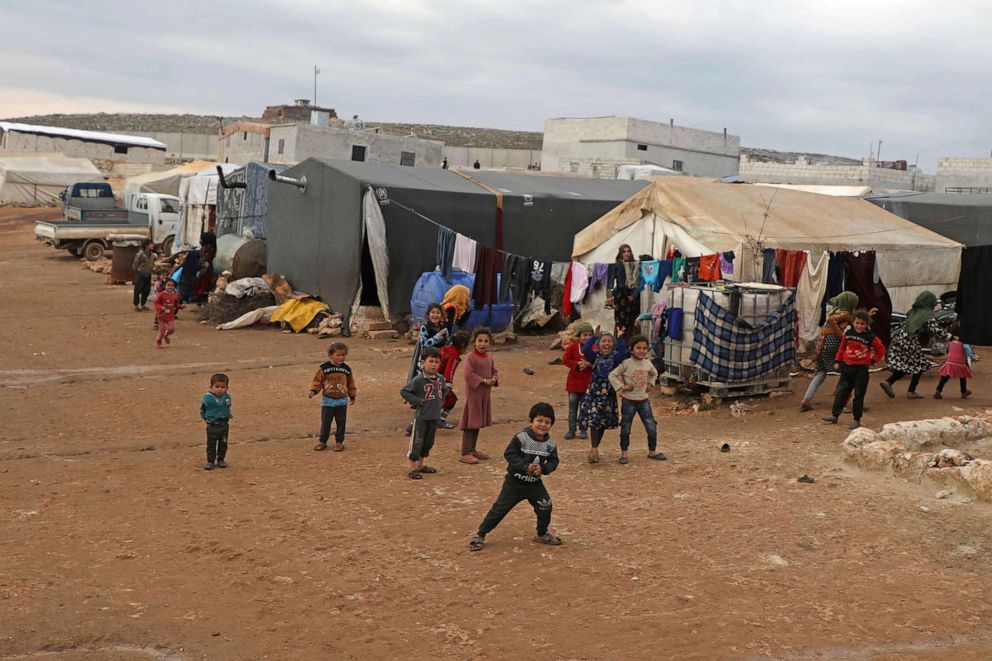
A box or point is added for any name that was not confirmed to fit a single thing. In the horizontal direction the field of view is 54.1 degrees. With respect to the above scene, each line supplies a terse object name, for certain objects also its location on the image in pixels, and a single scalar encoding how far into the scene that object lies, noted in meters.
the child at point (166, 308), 15.99
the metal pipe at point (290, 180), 18.85
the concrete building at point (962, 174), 35.50
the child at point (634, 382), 9.09
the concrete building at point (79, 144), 50.75
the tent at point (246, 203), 22.66
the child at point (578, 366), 9.81
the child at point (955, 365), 12.25
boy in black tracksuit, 6.74
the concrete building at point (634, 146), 45.62
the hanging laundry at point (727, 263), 14.46
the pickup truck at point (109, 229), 29.19
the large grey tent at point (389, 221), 17.73
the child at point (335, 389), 9.44
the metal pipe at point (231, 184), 21.78
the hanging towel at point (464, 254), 17.41
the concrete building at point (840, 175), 38.66
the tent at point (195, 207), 26.76
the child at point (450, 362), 9.66
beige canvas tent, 15.21
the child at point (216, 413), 8.81
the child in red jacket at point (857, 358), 10.66
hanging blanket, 11.85
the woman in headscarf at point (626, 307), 14.98
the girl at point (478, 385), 9.11
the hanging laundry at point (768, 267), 14.68
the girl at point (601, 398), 9.20
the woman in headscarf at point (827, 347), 11.68
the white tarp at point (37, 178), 42.72
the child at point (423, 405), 8.70
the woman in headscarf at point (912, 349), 12.23
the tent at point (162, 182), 34.78
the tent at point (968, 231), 16.44
